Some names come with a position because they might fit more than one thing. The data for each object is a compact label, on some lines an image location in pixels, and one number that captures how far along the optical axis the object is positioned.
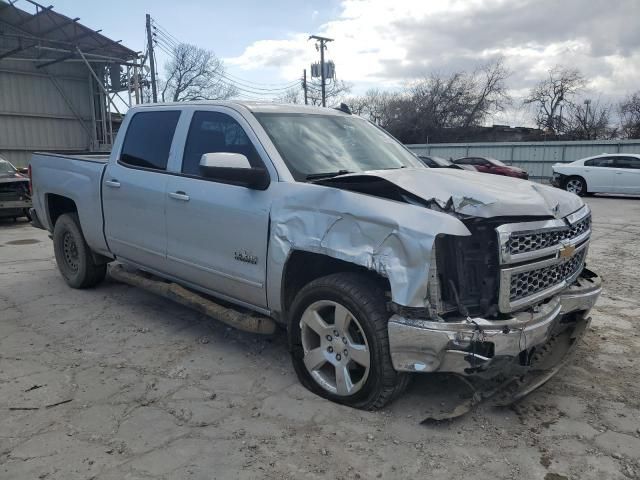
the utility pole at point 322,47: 42.06
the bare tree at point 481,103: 47.81
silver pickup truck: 2.88
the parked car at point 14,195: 11.59
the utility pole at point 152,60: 28.61
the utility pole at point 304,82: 48.47
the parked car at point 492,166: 20.98
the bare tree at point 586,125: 42.19
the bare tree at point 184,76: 50.44
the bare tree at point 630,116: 39.75
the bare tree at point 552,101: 46.42
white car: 18.14
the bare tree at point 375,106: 50.92
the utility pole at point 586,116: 43.59
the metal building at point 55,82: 21.11
